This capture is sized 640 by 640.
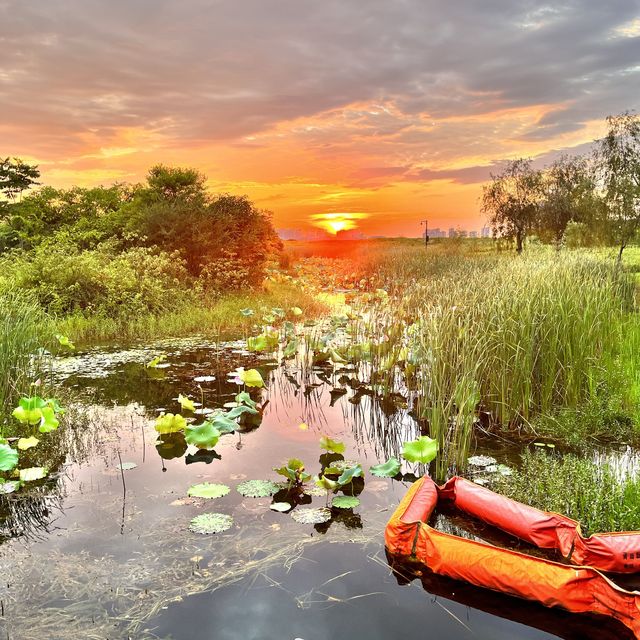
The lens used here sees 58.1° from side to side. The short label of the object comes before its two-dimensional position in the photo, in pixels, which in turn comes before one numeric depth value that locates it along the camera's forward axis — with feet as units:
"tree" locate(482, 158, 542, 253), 73.36
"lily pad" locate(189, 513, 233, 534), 12.15
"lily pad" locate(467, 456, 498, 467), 15.30
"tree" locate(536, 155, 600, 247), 68.44
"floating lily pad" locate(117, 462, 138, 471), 15.33
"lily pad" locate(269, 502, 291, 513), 13.05
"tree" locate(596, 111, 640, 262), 52.06
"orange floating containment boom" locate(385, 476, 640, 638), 9.11
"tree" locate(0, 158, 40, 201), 80.69
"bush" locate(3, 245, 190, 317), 35.12
